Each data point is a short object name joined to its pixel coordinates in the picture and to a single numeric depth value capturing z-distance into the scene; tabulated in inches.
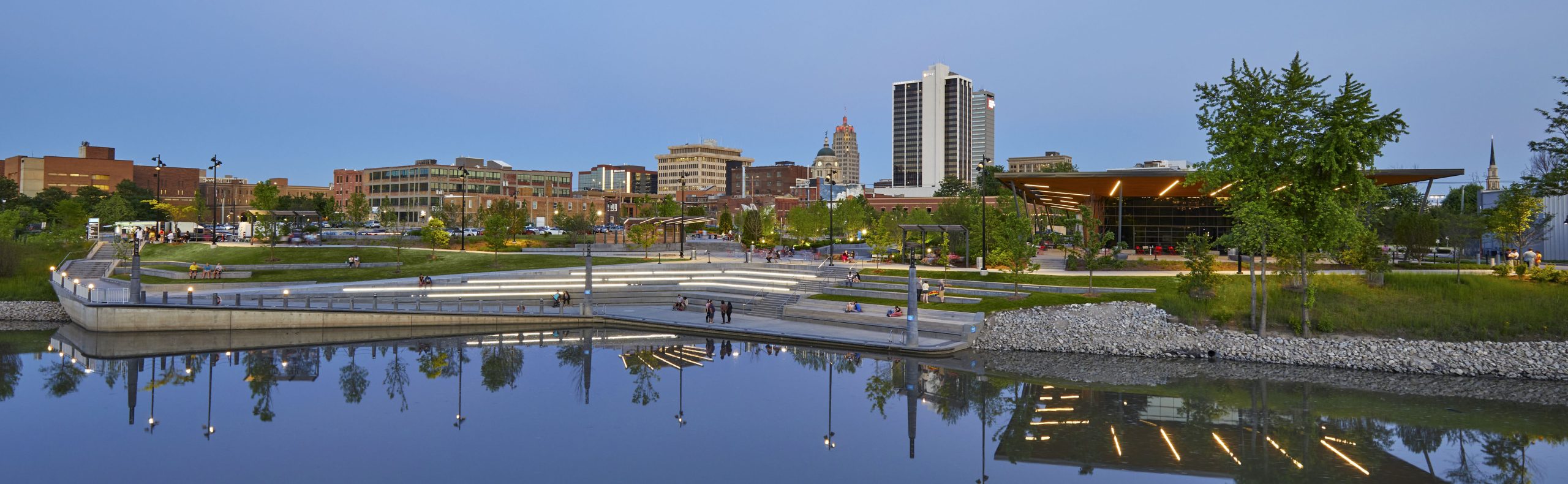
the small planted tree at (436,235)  2285.9
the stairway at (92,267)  1977.1
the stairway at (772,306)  1552.7
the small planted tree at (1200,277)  1378.0
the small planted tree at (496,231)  2274.9
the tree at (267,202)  2365.9
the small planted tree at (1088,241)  1529.3
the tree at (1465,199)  3299.7
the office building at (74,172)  5442.9
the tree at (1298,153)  1215.6
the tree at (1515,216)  1569.9
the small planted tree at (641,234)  2383.1
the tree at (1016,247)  1499.8
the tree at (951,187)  6230.3
